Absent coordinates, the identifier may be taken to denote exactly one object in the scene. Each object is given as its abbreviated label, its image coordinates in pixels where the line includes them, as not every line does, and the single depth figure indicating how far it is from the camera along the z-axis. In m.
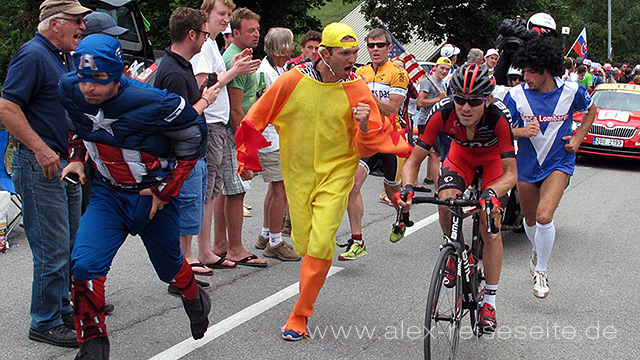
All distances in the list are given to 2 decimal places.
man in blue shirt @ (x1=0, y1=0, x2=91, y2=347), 4.39
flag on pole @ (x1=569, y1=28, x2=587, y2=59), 20.42
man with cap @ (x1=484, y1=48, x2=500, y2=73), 11.47
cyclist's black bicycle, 3.78
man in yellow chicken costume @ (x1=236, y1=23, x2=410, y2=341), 4.76
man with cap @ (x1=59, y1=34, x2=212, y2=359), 3.66
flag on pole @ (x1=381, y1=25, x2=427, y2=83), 8.12
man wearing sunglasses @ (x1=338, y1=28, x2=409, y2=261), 7.50
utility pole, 40.23
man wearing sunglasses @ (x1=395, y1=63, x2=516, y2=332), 4.39
